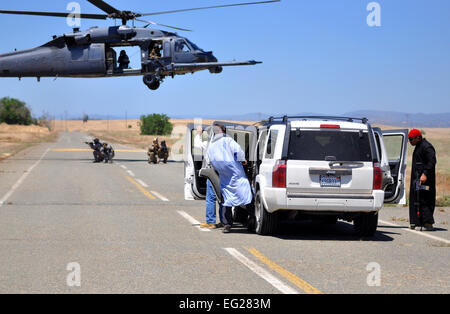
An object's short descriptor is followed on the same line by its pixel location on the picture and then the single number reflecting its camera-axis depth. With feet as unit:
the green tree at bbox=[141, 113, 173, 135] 482.69
